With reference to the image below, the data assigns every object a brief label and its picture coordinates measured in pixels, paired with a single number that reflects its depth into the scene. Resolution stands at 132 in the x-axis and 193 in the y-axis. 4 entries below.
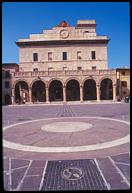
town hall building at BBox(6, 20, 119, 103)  35.29
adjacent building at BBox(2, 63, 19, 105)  33.41
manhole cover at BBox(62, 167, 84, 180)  4.89
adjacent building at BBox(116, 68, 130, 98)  36.22
